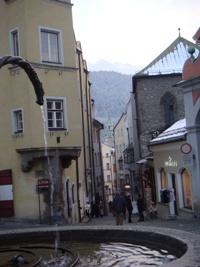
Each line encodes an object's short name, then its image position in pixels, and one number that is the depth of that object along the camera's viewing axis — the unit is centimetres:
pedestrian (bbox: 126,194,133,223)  2070
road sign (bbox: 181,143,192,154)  1852
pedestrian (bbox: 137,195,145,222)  2208
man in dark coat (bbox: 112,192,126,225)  1716
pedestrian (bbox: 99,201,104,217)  3556
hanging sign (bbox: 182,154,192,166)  1875
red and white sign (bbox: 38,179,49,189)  2134
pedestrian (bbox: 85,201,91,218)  2878
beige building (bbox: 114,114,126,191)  8250
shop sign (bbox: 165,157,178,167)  2192
